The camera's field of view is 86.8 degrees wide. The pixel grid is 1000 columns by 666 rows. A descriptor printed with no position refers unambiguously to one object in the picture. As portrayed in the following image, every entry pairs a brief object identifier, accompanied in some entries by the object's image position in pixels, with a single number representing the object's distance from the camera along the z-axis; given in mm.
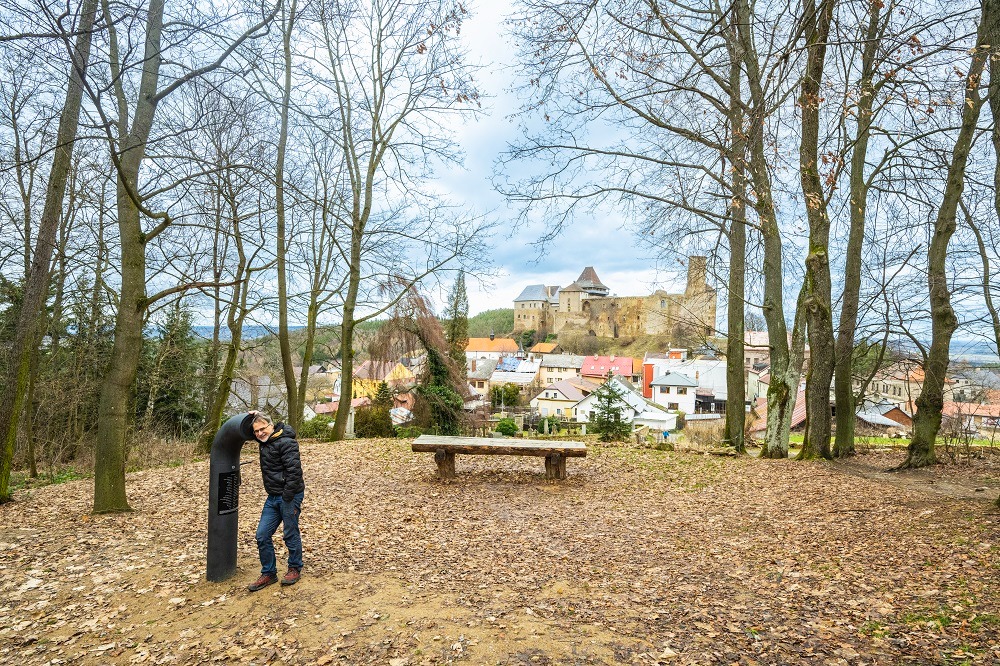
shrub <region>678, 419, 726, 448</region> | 12461
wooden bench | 7523
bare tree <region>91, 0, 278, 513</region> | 5844
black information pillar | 4223
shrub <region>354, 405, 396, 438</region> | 17781
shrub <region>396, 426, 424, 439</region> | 15954
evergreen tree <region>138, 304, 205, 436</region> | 13977
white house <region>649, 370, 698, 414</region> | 52159
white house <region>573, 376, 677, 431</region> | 37588
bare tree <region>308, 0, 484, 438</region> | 12844
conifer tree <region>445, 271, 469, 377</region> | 24423
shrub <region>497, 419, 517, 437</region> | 18159
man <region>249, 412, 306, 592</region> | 4094
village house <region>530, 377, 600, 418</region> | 47656
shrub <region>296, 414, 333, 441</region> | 16609
